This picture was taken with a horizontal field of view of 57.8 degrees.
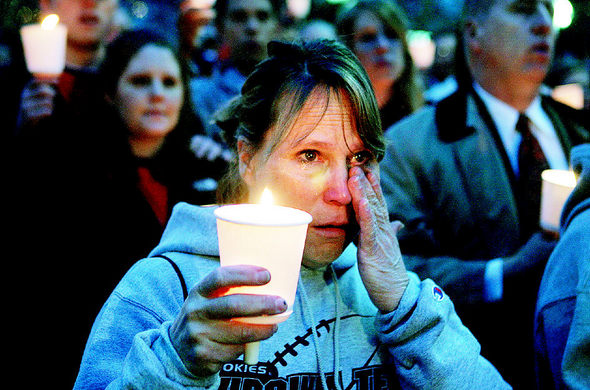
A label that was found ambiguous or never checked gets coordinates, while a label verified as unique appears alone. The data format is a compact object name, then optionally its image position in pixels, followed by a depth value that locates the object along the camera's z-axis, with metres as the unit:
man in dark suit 2.83
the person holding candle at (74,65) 3.30
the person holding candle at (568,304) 1.59
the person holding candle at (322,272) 1.58
